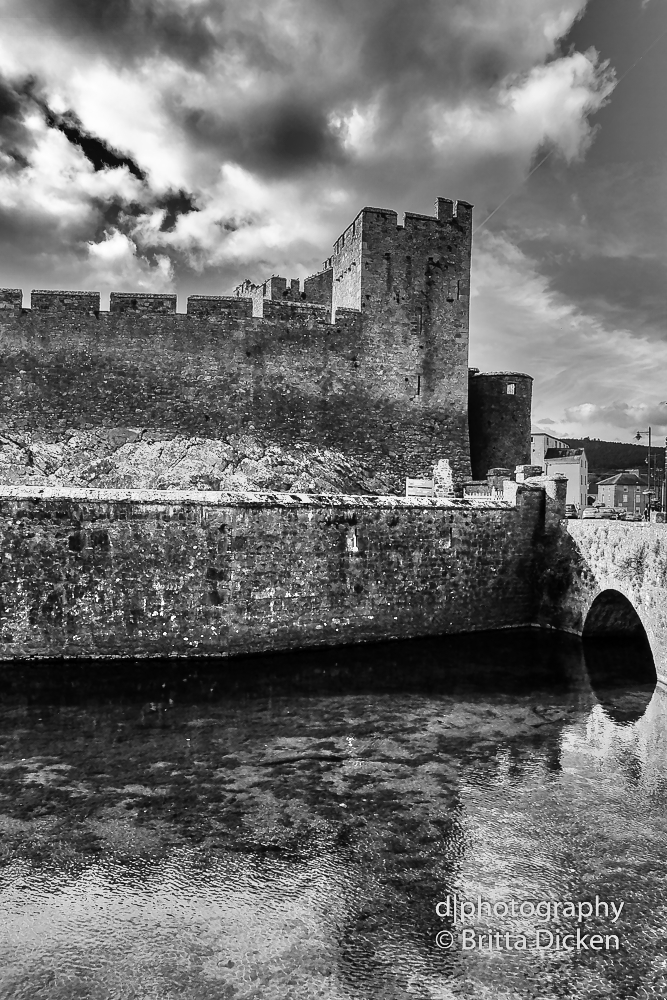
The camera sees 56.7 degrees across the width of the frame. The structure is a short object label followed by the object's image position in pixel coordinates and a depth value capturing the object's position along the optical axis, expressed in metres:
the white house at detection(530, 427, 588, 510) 45.38
